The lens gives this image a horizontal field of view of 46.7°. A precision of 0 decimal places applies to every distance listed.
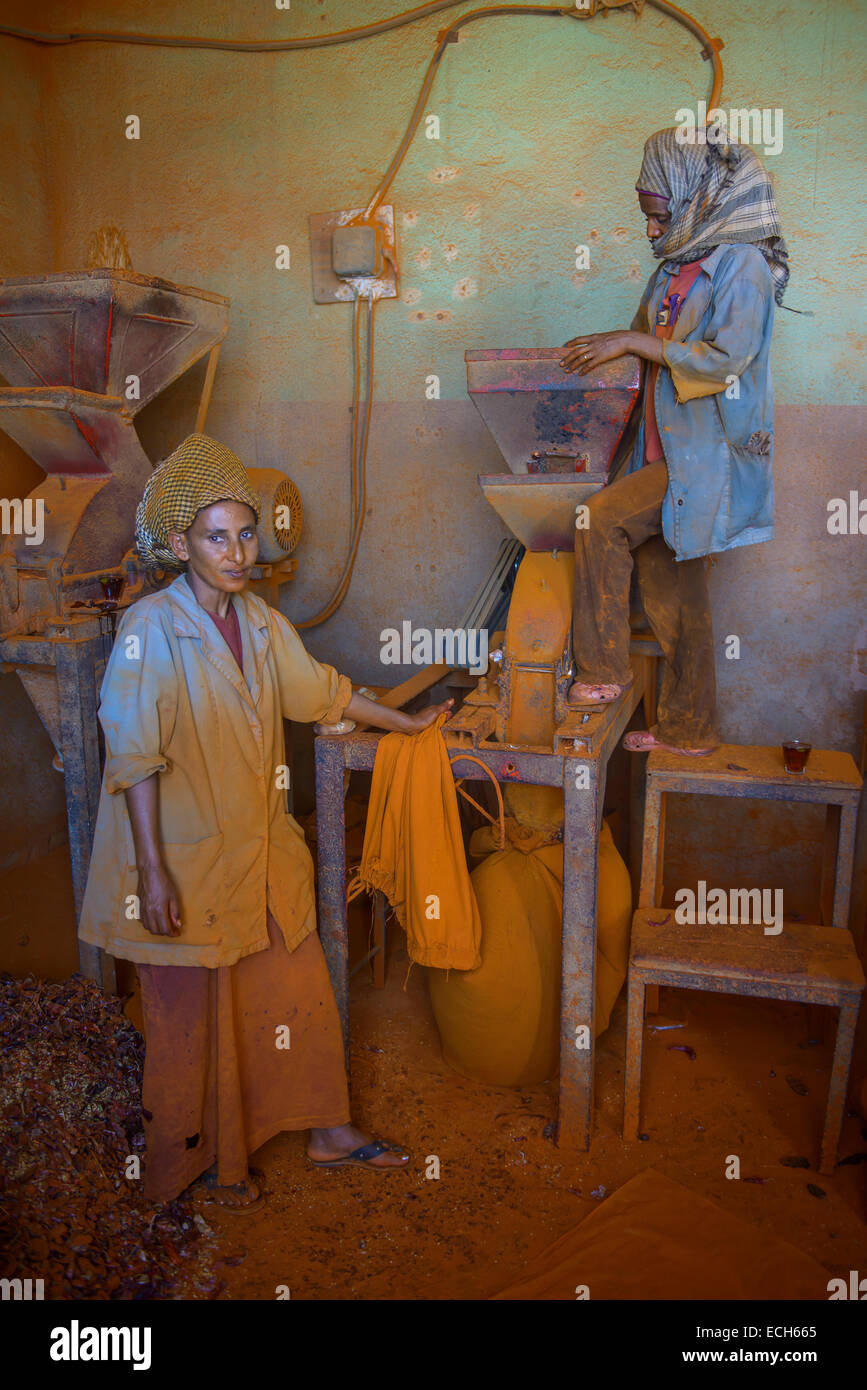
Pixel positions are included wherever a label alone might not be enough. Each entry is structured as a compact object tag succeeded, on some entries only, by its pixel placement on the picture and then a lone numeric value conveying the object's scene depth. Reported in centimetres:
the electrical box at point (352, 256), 401
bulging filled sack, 308
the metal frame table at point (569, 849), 276
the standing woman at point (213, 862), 254
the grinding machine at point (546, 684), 279
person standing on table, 289
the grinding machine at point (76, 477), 328
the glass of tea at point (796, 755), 306
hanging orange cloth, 286
